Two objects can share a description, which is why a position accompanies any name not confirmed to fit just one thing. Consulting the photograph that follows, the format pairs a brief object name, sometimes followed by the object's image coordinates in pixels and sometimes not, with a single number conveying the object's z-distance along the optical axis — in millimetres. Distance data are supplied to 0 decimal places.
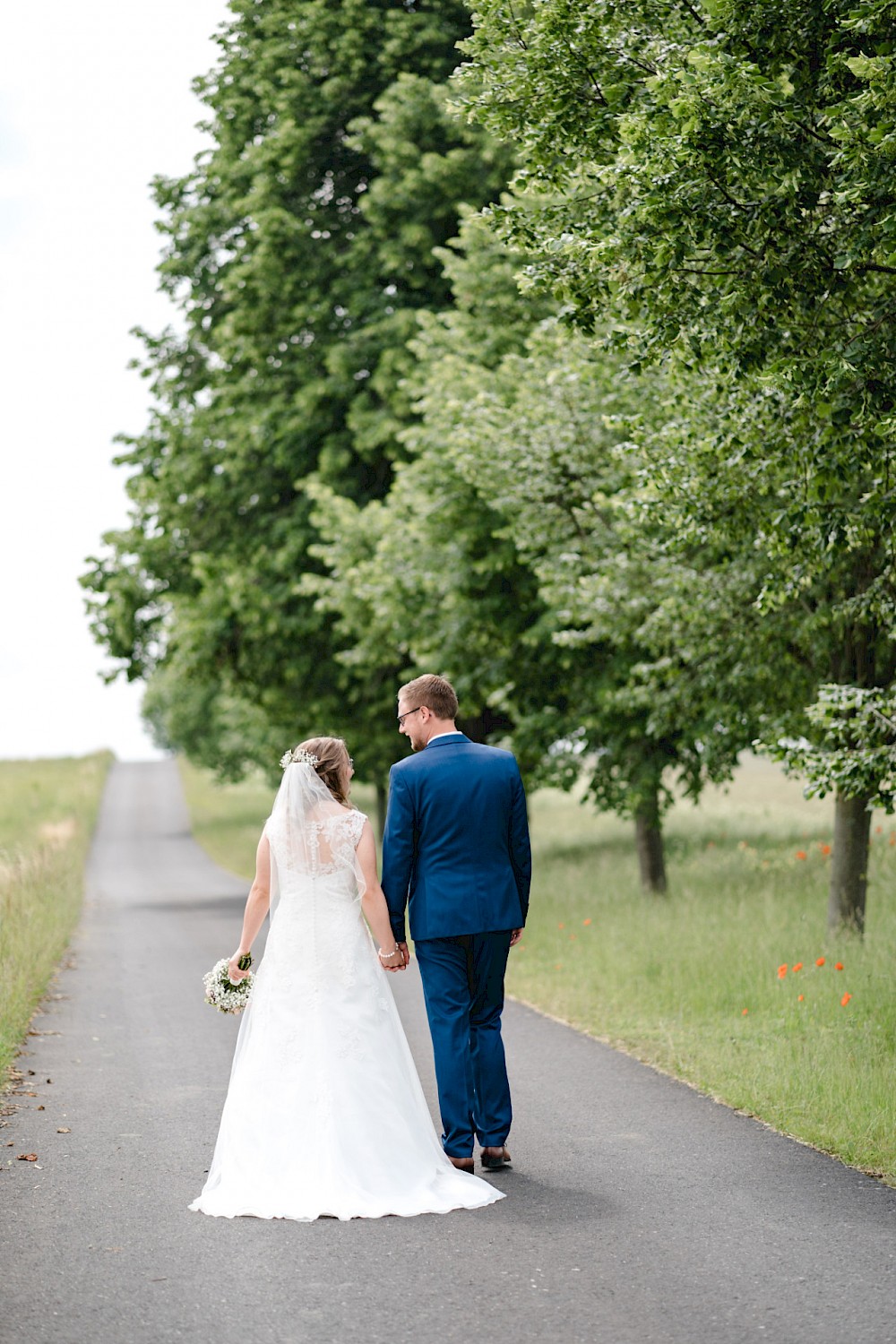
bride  11633
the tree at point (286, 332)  41000
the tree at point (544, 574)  26172
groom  12758
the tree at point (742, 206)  13797
